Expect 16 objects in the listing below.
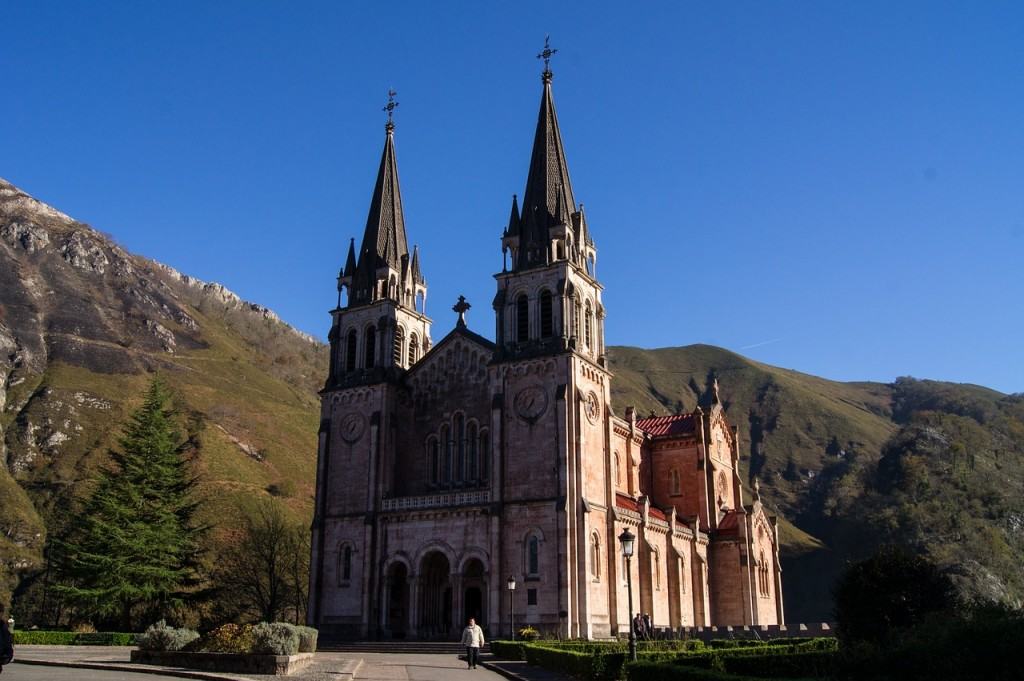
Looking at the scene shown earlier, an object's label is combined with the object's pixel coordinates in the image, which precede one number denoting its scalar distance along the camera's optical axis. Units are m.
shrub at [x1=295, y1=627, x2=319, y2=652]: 34.16
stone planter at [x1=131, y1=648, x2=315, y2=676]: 26.84
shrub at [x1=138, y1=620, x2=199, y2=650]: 31.48
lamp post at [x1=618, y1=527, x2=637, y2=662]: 28.86
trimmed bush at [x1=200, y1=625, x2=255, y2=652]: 28.61
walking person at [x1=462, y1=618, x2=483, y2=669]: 32.81
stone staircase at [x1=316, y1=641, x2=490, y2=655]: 44.94
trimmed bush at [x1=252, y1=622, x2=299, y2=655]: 27.70
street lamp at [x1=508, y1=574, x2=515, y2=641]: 46.09
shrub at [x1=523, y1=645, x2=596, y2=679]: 26.41
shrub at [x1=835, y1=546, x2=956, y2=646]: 28.12
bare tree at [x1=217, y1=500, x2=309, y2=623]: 65.50
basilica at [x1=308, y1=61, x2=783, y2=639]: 49.47
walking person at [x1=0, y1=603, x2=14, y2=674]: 17.97
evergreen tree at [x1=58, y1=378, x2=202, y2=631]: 54.00
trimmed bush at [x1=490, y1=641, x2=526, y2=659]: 36.69
